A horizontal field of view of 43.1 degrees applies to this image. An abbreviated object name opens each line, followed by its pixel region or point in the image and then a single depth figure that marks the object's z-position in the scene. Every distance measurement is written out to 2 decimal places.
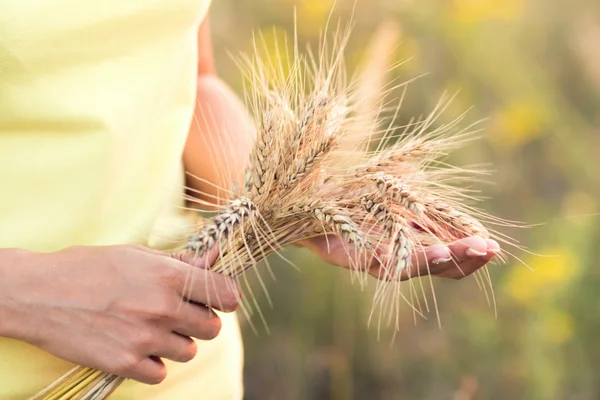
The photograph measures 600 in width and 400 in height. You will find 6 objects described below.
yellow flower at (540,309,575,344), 2.10
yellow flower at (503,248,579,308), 2.10
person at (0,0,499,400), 0.84
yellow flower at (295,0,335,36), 2.26
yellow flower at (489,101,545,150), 2.26
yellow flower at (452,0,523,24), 2.24
